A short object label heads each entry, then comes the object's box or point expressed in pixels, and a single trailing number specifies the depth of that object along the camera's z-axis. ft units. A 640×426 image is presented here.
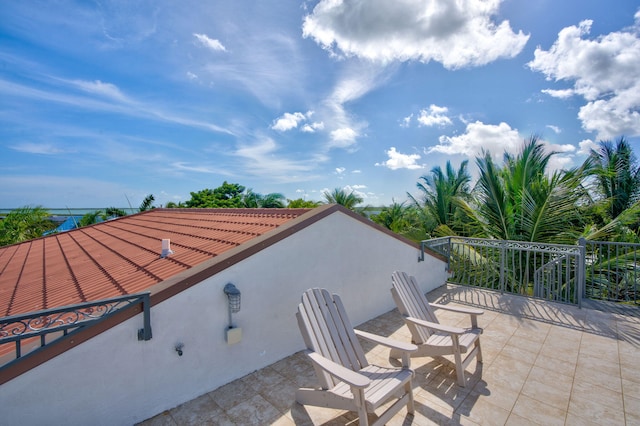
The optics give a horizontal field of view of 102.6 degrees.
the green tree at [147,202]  66.03
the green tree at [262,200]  72.09
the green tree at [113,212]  68.28
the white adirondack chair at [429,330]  9.55
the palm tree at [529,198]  23.57
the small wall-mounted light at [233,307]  9.45
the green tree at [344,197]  56.24
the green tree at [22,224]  36.06
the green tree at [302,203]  55.89
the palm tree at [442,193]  40.70
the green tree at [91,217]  60.95
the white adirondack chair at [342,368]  6.73
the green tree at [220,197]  80.79
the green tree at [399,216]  36.69
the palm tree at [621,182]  36.17
